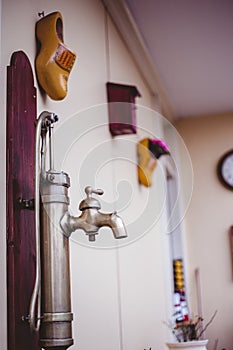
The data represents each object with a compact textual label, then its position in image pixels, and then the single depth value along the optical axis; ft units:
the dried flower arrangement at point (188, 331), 7.34
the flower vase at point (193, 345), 6.67
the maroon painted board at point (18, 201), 3.79
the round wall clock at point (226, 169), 11.91
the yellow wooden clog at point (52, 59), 4.70
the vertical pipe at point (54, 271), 3.72
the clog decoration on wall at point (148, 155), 8.63
